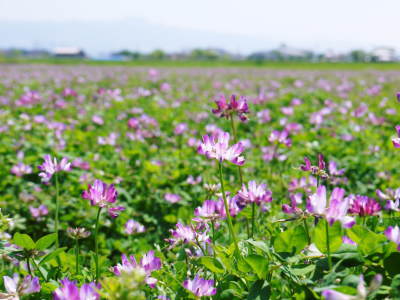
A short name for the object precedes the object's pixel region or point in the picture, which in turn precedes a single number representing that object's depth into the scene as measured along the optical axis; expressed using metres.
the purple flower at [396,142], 0.57
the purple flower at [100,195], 0.56
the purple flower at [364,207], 0.58
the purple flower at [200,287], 0.54
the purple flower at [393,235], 0.51
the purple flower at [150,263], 0.56
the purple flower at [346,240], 0.58
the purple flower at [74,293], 0.51
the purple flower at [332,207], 0.50
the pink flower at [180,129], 3.36
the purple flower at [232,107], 0.62
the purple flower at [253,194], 0.60
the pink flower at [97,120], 4.02
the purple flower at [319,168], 0.59
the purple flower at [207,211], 0.60
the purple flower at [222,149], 0.56
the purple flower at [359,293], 0.47
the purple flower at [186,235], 0.60
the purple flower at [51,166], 0.62
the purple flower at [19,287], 0.53
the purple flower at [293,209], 0.55
